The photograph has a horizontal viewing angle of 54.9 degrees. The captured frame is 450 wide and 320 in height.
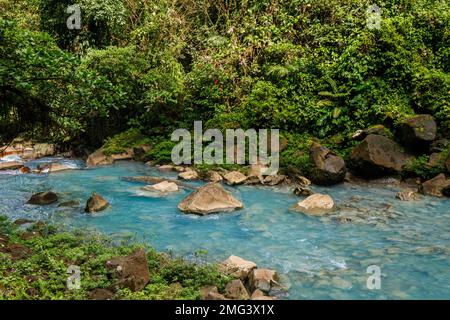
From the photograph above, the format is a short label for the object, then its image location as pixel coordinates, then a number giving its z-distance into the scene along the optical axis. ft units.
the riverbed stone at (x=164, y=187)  39.47
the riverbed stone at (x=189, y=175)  45.03
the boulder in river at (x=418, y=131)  41.29
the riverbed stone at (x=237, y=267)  21.04
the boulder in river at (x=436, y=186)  37.22
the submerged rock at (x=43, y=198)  34.46
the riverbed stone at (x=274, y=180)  42.27
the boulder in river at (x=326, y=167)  40.91
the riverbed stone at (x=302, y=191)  37.88
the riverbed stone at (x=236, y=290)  18.76
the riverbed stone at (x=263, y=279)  19.99
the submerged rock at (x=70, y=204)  33.99
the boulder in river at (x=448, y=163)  39.18
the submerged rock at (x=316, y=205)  33.12
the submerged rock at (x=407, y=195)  36.27
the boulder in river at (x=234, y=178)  42.57
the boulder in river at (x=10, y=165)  48.70
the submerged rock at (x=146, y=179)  43.16
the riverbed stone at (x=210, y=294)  17.87
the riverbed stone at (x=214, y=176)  44.34
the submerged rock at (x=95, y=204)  32.65
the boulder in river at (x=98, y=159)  52.39
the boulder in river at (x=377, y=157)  41.16
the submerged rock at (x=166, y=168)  49.34
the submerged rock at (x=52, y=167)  48.49
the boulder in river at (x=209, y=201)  32.42
